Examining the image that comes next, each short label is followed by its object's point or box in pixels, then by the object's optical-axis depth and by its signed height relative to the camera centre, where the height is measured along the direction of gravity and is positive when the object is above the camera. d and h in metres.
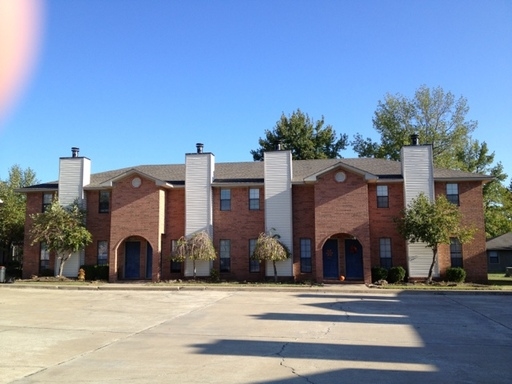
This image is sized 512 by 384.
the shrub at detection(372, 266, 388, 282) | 26.50 -1.93
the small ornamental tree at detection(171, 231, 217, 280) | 27.38 -0.49
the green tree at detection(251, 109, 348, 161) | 49.16 +10.88
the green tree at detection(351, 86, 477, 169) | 44.44 +10.91
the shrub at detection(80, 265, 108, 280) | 28.98 -1.91
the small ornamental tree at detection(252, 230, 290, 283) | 26.42 -0.57
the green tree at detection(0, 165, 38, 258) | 32.94 +1.35
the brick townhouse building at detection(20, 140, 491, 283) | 26.84 +1.46
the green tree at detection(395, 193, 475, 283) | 24.72 +0.80
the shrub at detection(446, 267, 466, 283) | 26.16 -2.04
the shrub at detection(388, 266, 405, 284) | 26.34 -1.98
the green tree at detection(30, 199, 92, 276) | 28.39 +0.65
